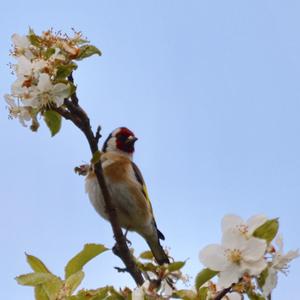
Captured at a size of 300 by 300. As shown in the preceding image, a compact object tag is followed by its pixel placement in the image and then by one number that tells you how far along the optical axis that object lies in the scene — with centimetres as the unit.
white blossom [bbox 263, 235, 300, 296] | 446
